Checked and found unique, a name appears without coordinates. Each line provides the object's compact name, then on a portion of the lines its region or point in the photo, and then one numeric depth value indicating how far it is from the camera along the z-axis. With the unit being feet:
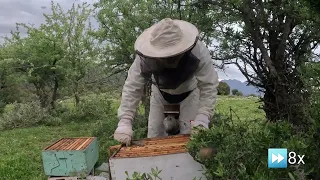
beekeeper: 5.65
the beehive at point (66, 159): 7.65
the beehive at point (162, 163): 4.33
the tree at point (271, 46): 8.47
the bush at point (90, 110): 22.83
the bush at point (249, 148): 3.12
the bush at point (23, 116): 21.51
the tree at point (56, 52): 23.70
